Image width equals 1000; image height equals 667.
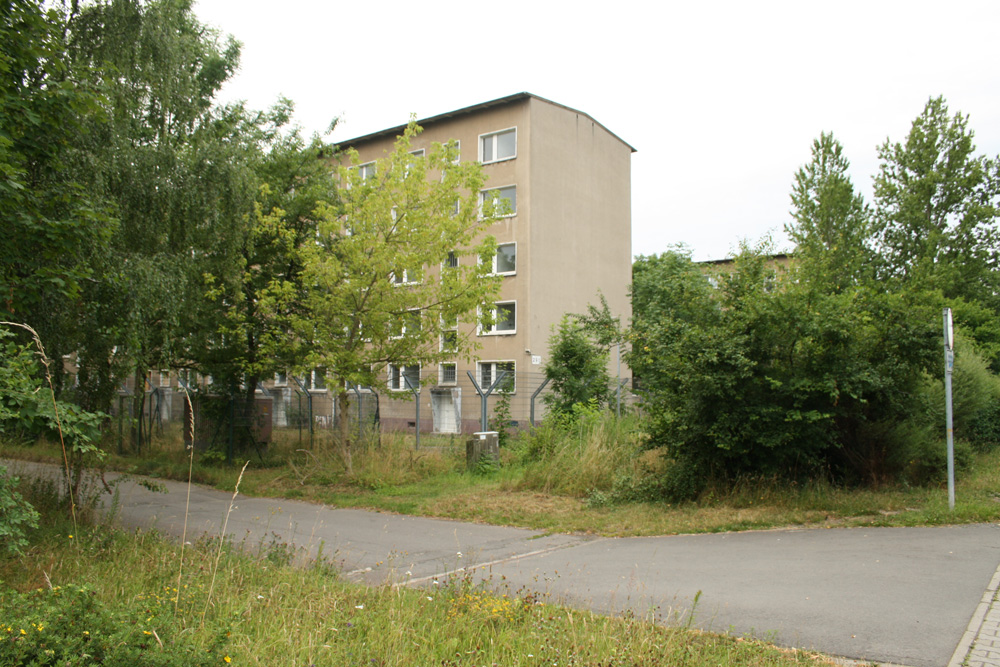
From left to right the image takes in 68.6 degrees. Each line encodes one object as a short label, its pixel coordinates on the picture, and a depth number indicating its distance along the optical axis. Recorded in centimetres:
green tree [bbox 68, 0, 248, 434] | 873
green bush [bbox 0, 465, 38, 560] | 514
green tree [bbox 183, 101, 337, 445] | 1468
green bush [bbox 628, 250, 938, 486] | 1055
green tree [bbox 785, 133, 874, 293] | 3338
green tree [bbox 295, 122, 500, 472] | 1402
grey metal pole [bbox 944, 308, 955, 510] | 1007
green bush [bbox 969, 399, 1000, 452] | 1554
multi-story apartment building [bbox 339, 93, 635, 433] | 3112
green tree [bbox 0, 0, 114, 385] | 706
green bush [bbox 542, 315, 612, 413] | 2094
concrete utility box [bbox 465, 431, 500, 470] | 1543
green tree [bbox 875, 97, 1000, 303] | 3097
